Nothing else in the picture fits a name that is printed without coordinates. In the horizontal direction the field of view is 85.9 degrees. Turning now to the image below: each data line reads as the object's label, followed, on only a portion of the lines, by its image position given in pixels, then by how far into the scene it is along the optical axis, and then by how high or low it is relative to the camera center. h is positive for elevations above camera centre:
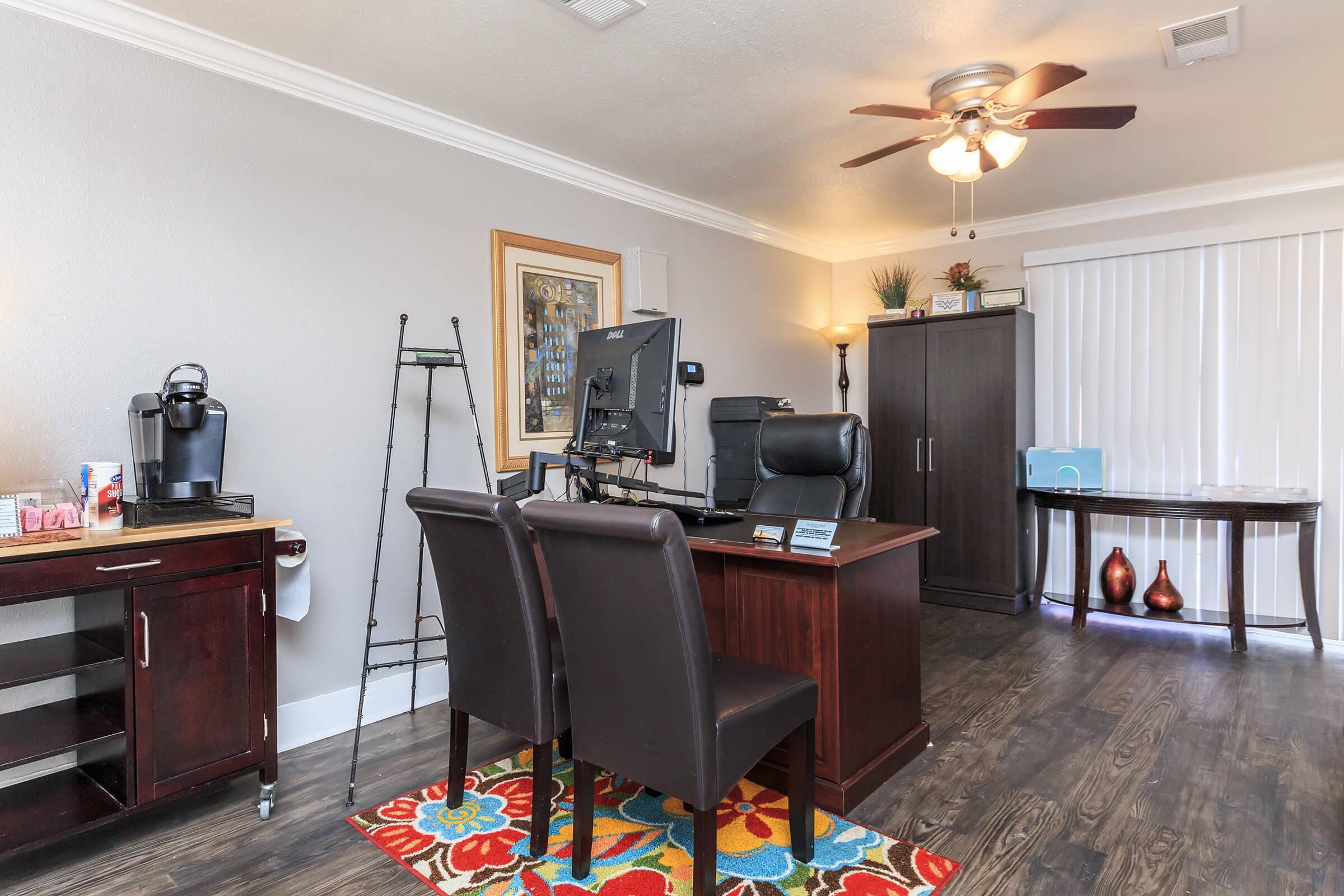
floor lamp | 5.63 +0.78
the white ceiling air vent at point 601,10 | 2.36 +1.42
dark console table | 3.80 -0.53
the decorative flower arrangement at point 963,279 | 5.02 +1.09
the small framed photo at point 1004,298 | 4.68 +0.89
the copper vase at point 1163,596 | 4.18 -0.96
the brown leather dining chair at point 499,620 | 1.91 -0.51
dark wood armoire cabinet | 4.66 -0.07
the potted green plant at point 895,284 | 5.23 +1.15
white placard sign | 2.13 -0.30
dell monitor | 2.34 +0.16
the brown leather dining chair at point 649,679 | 1.58 -0.57
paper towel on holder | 2.55 -0.53
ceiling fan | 2.56 +1.19
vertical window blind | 4.04 +0.27
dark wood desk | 2.19 -0.62
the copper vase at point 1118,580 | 4.36 -0.90
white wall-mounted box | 4.15 +0.91
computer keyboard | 2.63 -0.29
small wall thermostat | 4.37 +0.38
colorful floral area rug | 1.88 -1.16
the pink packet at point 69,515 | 2.09 -0.21
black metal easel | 2.71 +0.23
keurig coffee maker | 2.25 -0.04
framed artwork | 3.51 +0.55
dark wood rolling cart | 1.94 -0.67
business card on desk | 2.25 -0.31
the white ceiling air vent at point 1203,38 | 2.48 +1.41
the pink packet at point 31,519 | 2.02 -0.21
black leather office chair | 3.09 -0.14
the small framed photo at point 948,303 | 4.92 +0.90
